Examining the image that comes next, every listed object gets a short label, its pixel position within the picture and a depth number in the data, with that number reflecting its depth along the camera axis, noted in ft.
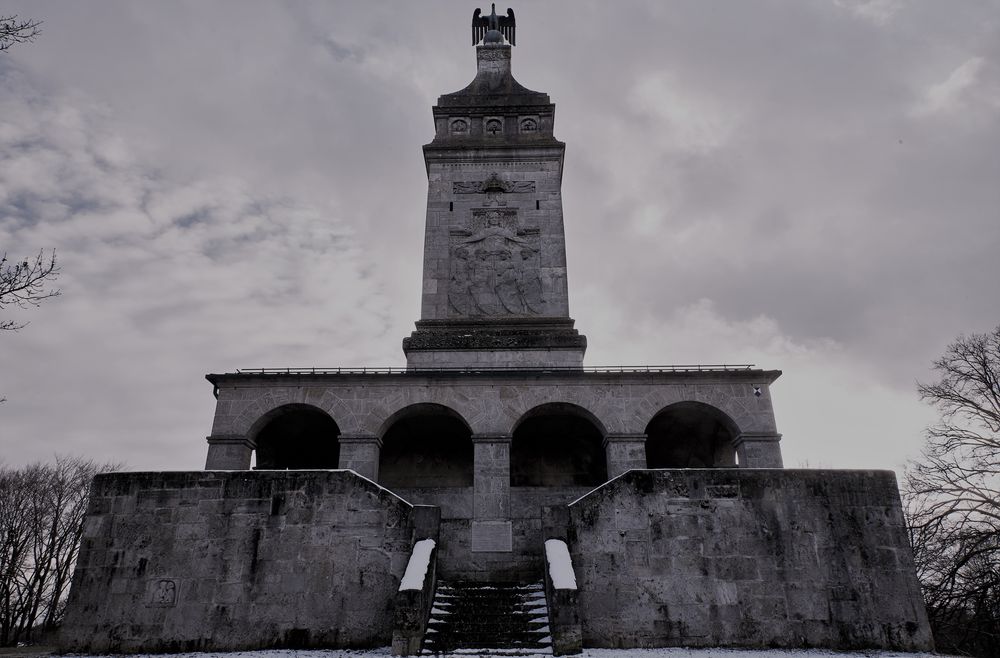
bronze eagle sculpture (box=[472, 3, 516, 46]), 99.76
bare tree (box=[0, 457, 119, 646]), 100.17
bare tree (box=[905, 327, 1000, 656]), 60.13
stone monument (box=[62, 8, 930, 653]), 41.91
